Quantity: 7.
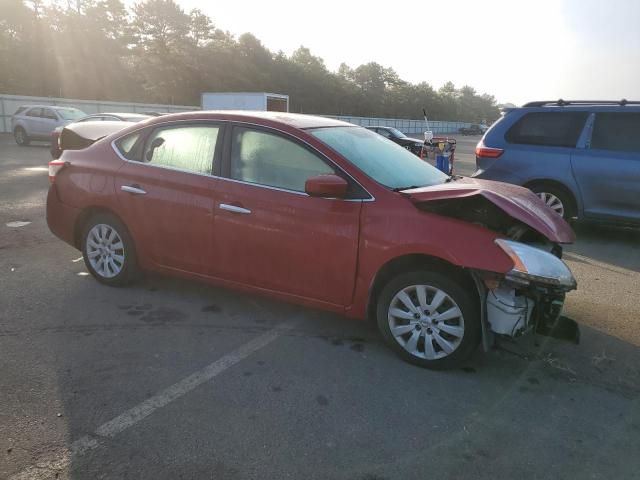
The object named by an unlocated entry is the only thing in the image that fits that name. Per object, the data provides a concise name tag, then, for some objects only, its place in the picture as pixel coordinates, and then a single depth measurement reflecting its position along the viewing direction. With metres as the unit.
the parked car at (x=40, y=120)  20.36
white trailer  27.45
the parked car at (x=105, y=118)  11.17
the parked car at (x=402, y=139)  22.38
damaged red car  3.46
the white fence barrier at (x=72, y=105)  28.62
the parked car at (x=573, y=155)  7.02
